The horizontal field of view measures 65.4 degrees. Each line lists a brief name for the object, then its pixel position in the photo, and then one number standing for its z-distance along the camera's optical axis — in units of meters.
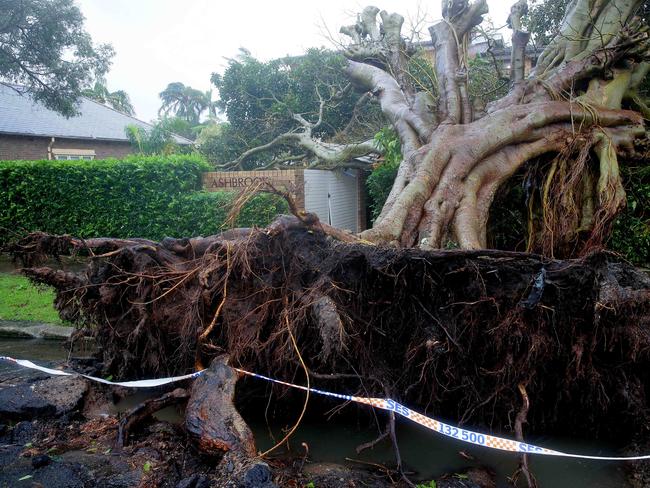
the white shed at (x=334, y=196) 12.36
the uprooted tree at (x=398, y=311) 3.97
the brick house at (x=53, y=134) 19.19
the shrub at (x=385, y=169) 9.39
